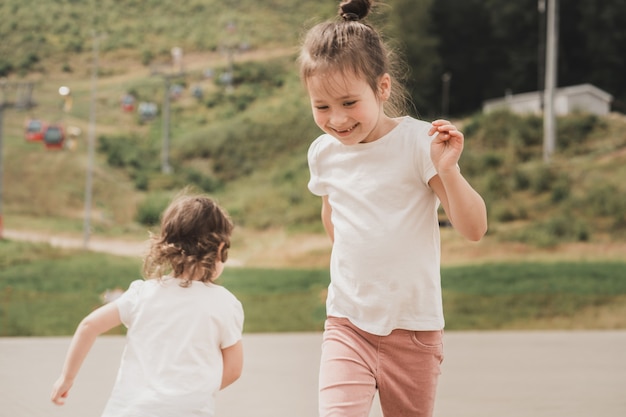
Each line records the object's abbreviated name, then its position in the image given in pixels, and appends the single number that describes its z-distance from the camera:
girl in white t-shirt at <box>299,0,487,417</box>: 2.72
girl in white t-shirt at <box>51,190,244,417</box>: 2.58
